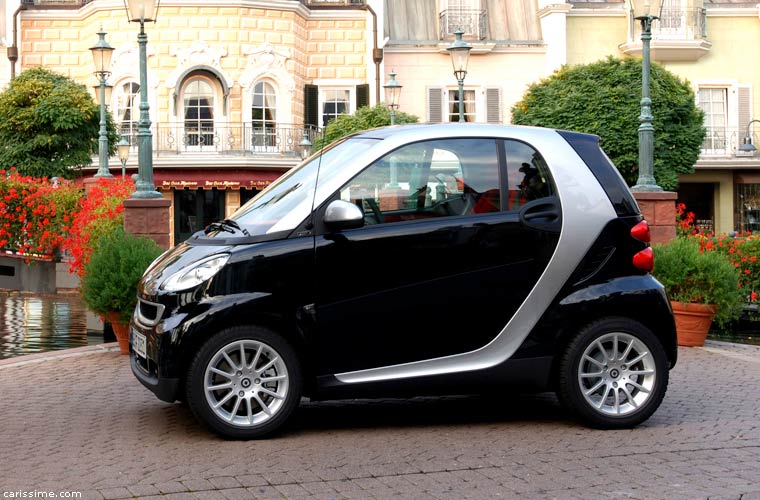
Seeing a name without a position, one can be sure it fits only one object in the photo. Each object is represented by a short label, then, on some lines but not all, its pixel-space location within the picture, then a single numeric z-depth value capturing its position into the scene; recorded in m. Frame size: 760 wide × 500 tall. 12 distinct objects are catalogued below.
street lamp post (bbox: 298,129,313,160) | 36.59
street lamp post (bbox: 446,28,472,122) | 23.03
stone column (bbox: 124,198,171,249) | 12.81
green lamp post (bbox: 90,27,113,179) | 24.47
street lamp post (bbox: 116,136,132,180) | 34.88
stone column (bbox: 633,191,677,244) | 14.61
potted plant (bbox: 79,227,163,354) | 11.22
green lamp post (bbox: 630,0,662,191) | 14.89
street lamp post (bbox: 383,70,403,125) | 31.97
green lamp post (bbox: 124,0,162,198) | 13.24
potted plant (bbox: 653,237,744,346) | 12.53
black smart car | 7.20
